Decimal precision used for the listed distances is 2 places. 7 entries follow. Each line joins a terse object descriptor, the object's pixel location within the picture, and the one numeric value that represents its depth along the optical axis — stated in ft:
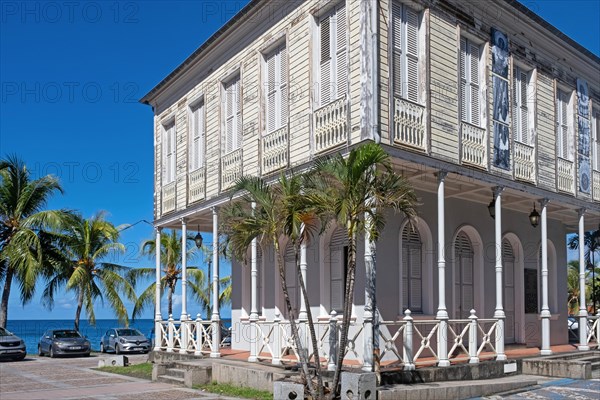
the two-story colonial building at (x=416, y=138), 51.08
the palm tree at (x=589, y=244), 83.23
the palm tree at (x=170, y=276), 122.83
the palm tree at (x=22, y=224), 103.96
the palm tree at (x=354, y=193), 40.19
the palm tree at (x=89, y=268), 115.24
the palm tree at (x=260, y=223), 42.78
